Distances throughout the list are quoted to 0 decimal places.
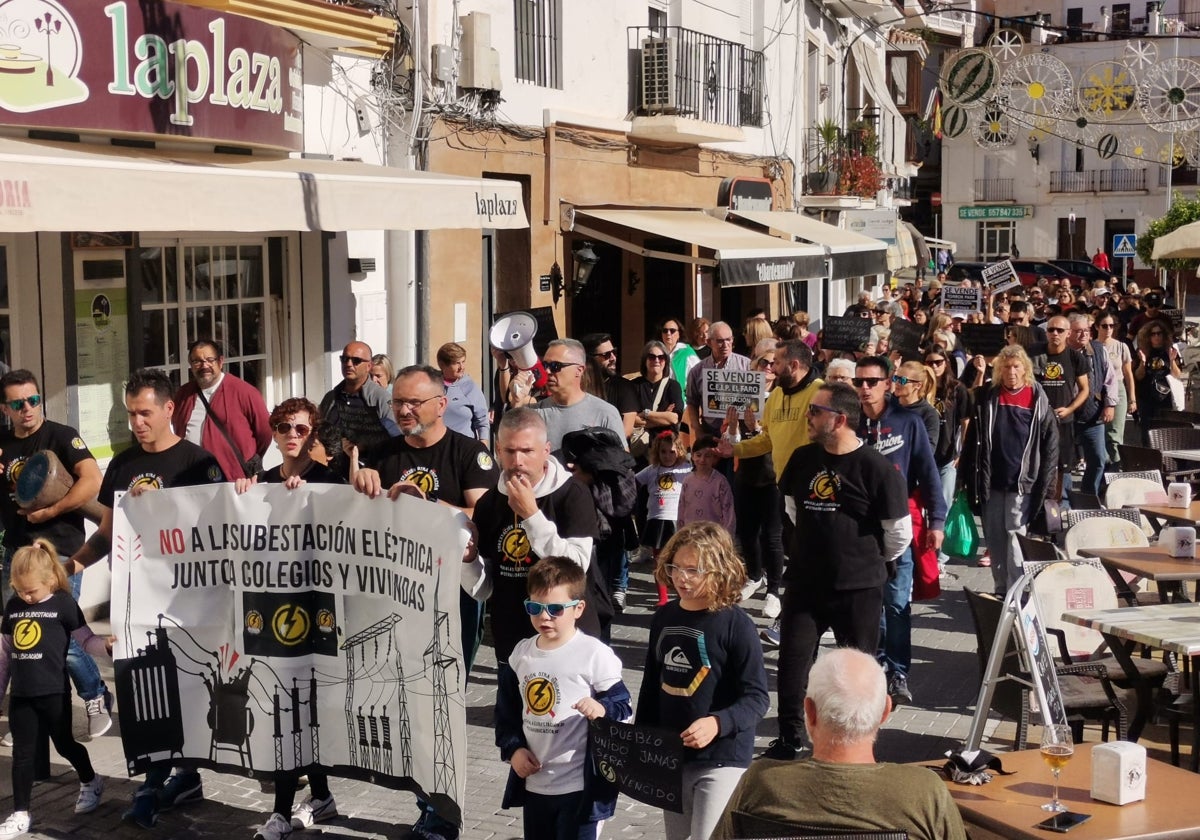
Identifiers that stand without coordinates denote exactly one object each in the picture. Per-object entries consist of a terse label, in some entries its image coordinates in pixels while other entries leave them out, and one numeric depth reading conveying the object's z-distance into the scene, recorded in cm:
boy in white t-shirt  504
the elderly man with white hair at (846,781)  381
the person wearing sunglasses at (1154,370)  1581
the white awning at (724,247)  1708
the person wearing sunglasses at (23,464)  753
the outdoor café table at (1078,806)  452
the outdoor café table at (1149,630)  626
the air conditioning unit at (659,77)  1881
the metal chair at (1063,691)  653
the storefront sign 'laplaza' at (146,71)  895
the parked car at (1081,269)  5019
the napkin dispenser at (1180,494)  946
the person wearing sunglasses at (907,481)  802
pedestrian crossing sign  3248
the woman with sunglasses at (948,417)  1059
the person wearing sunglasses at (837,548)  702
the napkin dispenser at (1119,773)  469
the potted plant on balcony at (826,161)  2653
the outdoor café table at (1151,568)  779
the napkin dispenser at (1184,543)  817
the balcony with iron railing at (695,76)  1888
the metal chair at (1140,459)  1143
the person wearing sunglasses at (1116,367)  1436
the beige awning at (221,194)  792
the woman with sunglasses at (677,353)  1296
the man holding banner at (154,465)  666
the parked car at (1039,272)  4812
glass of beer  466
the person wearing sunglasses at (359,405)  941
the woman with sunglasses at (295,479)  619
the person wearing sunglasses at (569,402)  805
